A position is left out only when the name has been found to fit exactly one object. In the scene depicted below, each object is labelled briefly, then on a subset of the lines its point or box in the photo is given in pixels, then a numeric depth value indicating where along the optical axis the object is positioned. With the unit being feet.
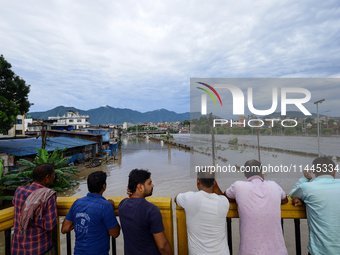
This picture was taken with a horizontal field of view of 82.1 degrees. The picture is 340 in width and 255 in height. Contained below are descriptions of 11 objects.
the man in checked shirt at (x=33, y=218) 5.71
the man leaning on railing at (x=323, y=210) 5.42
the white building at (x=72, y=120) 193.16
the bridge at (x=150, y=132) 328.43
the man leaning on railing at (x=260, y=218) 5.53
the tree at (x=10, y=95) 34.53
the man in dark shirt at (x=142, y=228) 5.19
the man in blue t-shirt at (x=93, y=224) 5.65
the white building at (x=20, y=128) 88.24
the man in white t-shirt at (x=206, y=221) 5.43
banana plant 33.22
